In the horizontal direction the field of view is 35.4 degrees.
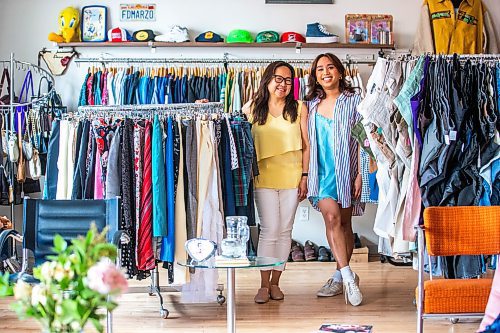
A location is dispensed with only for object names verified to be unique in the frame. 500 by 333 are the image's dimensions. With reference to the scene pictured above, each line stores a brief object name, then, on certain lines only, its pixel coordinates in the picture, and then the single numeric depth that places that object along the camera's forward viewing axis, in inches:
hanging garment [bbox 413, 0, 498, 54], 248.5
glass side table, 130.1
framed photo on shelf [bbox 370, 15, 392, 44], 258.8
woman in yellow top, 183.8
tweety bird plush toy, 252.4
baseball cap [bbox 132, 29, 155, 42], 252.7
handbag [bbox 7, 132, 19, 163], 227.1
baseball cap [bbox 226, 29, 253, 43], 252.1
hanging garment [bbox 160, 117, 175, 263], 166.6
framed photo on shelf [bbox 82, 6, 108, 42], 256.2
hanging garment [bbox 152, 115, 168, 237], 164.2
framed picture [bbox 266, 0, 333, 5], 259.1
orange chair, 125.4
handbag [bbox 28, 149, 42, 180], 232.1
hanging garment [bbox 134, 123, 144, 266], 165.5
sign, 258.5
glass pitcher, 136.2
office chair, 147.3
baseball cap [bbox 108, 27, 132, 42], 252.5
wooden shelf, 252.7
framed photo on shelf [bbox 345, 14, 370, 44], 259.1
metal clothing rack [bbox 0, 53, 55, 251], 230.5
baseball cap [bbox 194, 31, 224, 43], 252.8
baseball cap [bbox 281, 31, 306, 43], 253.6
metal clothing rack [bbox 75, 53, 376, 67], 255.0
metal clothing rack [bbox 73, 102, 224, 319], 171.9
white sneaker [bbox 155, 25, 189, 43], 253.0
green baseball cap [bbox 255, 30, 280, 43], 253.6
